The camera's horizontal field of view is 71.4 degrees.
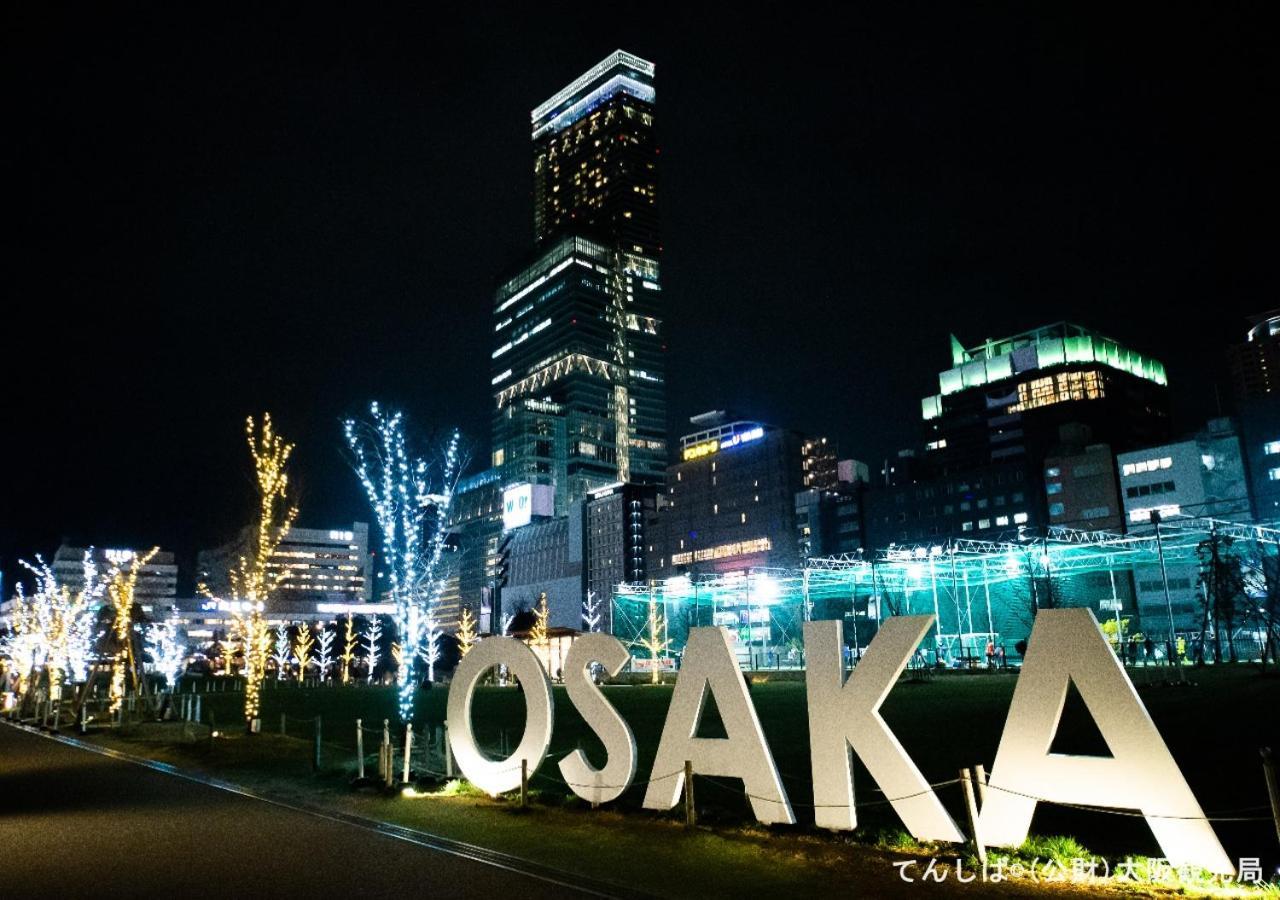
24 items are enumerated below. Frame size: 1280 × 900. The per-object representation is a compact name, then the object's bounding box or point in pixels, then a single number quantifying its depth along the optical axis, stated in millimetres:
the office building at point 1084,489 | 92125
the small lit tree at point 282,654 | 76506
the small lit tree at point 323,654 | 72344
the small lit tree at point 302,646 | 72438
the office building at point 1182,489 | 77625
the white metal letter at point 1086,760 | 8125
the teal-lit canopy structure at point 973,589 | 48656
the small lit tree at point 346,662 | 71650
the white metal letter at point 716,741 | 11016
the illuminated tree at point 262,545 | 25391
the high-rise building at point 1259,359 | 117188
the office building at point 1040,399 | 115438
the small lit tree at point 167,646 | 42031
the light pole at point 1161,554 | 35000
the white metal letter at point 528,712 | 13523
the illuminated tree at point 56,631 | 43219
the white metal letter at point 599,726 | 12516
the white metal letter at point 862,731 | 9625
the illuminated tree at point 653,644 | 52312
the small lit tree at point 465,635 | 69125
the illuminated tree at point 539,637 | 55750
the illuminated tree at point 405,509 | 23609
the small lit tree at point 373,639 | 85388
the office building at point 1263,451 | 78625
